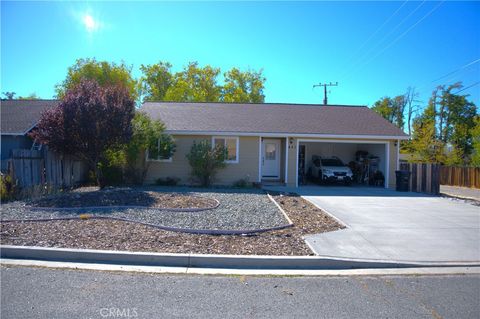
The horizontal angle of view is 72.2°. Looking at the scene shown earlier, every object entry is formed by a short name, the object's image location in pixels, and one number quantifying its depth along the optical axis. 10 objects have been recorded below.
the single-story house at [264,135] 16.62
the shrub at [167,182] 16.17
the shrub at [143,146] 14.87
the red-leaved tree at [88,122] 12.06
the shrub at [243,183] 16.23
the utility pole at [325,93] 39.64
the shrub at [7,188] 10.68
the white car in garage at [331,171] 17.69
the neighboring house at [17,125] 15.03
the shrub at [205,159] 15.55
